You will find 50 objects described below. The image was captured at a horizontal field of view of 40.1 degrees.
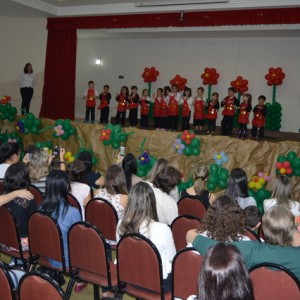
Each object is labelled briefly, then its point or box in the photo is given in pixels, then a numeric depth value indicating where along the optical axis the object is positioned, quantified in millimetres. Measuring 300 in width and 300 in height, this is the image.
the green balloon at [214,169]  6352
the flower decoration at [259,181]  6309
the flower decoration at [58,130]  7758
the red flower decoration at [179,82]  11320
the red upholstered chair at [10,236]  2832
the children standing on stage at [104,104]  10203
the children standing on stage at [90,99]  10467
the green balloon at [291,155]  6043
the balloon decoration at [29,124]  8148
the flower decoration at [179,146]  6837
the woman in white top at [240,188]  3879
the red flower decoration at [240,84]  10523
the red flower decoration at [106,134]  7359
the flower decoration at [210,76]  11023
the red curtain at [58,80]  10422
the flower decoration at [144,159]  6953
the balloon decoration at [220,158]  6536
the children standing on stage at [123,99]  10086
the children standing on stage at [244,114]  8750
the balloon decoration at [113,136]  7285
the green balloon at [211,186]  6320
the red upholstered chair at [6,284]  1830
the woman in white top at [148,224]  2449
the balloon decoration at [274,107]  10375
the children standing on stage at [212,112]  9109
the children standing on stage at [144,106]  9961
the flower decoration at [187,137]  6789
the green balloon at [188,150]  6816
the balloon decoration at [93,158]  7550
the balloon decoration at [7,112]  8383
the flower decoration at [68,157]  7444
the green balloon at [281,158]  6094
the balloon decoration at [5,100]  8555
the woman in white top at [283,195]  3654
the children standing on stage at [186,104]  9445
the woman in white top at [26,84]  9680
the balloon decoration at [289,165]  5980
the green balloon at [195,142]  6750
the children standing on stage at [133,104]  9961
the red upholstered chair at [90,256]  2482
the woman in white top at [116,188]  3244
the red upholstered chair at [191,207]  3619
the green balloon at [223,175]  6242
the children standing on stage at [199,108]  9383
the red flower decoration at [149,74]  11875
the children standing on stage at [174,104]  9570
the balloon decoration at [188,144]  6781
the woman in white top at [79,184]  3621
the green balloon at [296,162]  5938
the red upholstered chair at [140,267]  2305
